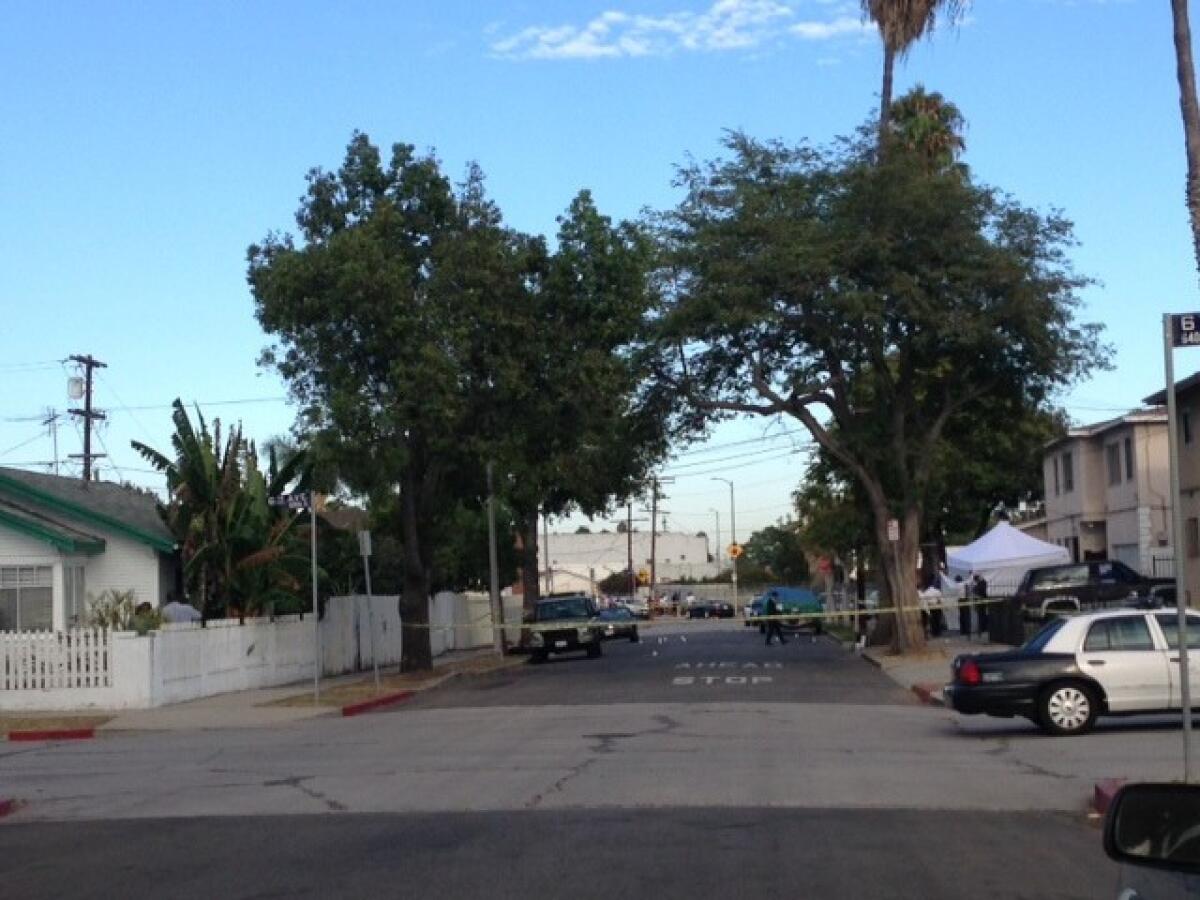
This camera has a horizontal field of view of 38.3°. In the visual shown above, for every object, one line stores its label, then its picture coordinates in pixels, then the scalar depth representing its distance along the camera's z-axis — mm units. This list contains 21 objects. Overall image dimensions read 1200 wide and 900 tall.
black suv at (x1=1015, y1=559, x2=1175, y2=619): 38031
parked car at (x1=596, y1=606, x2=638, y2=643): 57500
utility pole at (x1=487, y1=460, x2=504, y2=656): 48134
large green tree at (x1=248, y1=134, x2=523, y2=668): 33250
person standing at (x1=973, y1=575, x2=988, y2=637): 46106
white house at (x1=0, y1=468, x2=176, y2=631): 32906
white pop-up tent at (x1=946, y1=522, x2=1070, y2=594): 45438
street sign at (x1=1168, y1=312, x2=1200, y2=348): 12250
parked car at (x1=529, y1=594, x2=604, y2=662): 45219
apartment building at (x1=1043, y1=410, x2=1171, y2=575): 47656
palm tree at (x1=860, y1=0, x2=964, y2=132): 41062
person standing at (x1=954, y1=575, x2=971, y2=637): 45938
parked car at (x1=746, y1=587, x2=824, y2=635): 55531
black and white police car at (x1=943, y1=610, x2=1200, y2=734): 20016
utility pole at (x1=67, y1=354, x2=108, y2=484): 59250
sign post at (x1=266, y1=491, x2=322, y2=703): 29406
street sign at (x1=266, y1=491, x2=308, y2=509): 29438
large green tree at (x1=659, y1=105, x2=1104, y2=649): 35719
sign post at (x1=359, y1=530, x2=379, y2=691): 30673
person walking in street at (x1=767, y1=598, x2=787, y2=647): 51047
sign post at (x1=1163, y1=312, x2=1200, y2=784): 12273
